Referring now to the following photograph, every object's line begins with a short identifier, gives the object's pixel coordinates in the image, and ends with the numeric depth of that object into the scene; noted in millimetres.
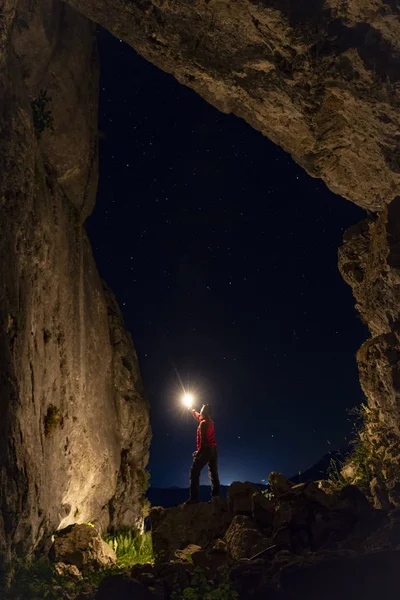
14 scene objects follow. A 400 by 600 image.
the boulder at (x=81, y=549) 7719
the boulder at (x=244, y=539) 6332
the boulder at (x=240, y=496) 8344
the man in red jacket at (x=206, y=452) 10562
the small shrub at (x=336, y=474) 9281
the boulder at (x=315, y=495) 6684
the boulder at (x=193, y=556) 6180
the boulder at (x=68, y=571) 6902
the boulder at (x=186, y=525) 8547
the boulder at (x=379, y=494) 7202
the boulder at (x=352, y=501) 6367
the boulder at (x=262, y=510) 7434
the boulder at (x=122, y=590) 5039
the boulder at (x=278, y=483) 8211
